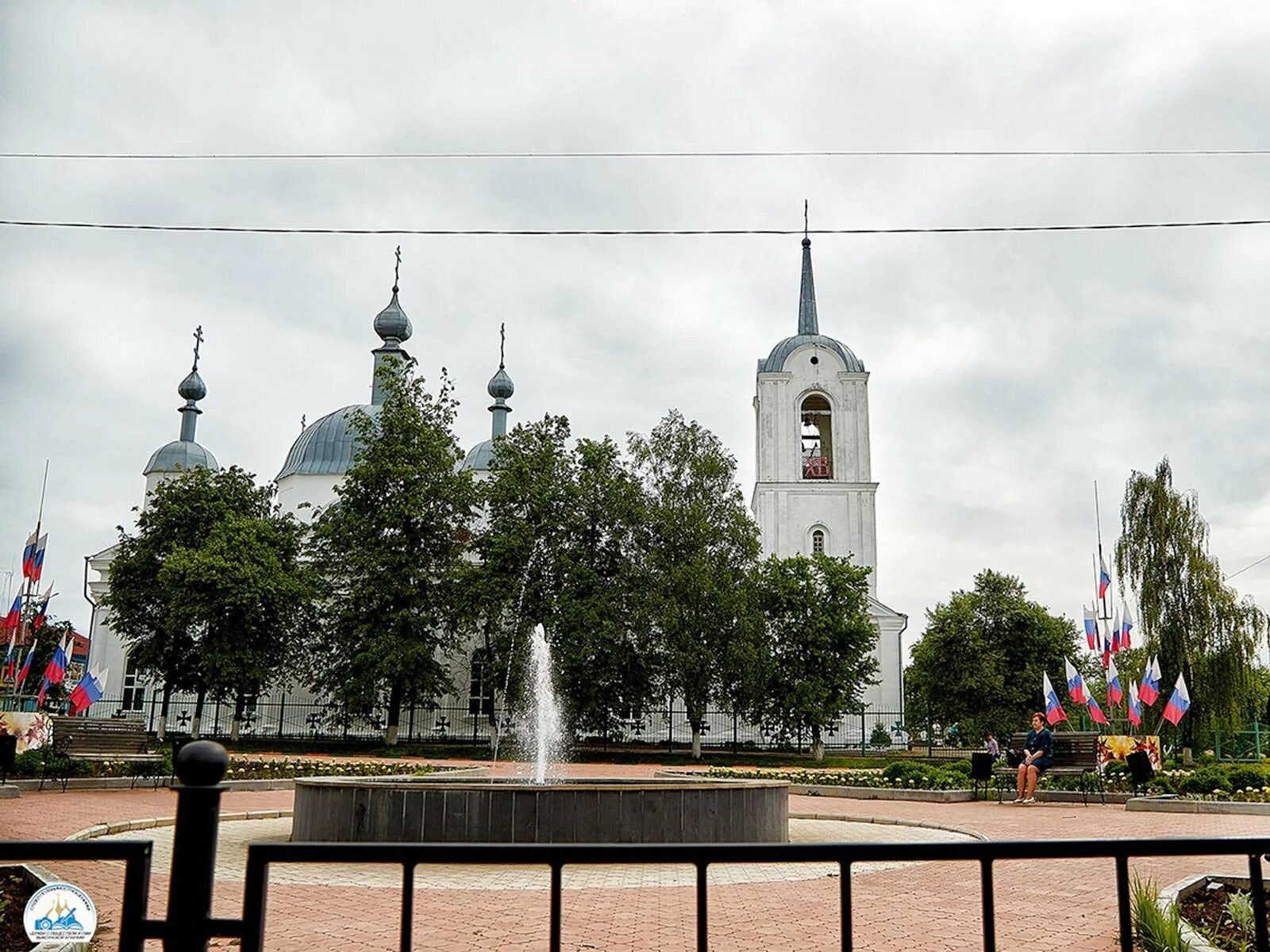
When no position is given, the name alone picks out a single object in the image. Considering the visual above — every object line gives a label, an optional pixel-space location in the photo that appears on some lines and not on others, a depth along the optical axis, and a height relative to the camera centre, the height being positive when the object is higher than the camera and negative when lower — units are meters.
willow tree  34.94 +3.18
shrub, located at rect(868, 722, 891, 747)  39.56 -1.37
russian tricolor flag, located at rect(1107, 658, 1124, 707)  25.53 +0.38
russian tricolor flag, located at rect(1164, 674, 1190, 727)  21.38 +0.01
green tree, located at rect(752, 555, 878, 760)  33.66 +1.64
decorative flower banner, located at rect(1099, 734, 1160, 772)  20.72 -0.78
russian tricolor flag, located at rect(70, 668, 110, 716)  25.00 -0.23
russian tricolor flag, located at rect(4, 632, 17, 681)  28.77 +0.60
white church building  45.19 +9.26
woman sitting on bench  18.06 -0.90
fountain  9.90 -1.07
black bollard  2.30 -0.33
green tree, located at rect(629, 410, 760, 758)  32.31 +4.14
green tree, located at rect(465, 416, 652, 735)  32.59 +3.70
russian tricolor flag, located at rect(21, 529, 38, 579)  28.00 +3.10
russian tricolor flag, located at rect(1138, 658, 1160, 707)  23.62 +0.36
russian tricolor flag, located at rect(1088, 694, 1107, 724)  23.88 -0.20
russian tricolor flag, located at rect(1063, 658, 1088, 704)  25.25 +0.41
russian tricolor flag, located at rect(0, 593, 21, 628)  29.35 +1.77
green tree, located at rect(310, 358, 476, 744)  34.22 +4.17
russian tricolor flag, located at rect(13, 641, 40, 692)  26.91 +0.27
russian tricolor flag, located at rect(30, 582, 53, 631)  28.48 +1.86
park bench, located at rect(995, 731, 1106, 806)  20.95 -0.95
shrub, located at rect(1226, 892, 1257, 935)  6.40 -1.18
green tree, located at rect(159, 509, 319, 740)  34.34 +2.64
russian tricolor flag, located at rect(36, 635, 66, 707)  27.97 +0.37
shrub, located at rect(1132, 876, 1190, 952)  6.00 -1.19
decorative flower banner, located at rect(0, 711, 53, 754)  19.97 -0.82
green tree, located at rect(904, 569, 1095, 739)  40.75 +1.72
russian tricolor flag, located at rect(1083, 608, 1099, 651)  28.67 +1.90
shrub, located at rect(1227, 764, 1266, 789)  17.86 -1.16
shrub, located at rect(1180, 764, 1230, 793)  17.50 -1.19
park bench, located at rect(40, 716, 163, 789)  20.64 -1.13
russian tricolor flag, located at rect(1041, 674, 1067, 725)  22.28 -0.11
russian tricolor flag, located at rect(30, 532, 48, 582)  28.03 +2.99
